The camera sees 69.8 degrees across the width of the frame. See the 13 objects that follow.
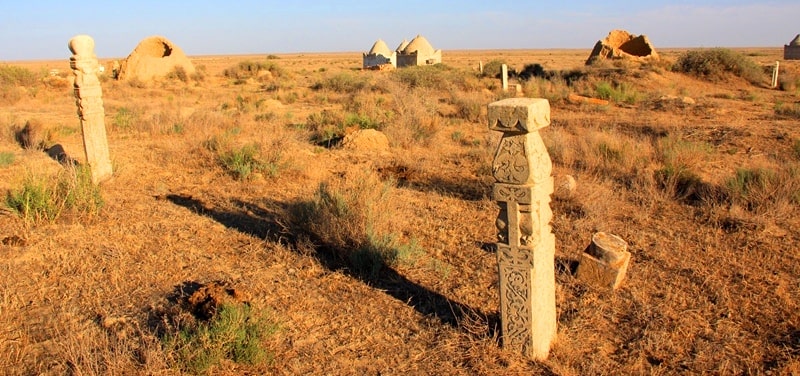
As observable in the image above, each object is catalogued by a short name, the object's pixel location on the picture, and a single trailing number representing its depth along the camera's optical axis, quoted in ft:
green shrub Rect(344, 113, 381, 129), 36.52
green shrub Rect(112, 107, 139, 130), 39.06
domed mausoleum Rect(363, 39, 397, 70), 109.44
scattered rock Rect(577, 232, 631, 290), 14.08
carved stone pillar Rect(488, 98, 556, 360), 9.78
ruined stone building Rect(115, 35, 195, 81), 73.26
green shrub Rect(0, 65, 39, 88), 65.46
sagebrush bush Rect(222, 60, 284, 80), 91.73
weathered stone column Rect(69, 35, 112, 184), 23.41
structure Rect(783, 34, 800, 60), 99.91
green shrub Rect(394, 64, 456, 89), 63.26
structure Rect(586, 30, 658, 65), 68.95
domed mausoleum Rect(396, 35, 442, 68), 103.50
